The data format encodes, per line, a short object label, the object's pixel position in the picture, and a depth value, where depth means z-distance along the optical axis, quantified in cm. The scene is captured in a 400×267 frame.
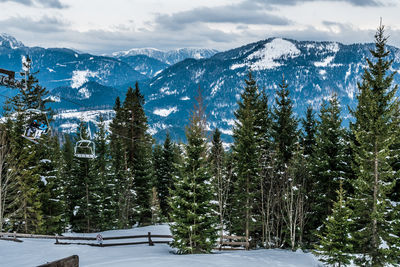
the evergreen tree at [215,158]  2898
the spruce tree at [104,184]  4032
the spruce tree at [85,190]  3869
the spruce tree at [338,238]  1975
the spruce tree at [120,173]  4278
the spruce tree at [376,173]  2203
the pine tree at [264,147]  3016
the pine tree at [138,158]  4291
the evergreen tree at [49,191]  3155
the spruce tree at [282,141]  3042
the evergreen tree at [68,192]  3931
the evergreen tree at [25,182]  2962
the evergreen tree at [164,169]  5031
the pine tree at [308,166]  2903
